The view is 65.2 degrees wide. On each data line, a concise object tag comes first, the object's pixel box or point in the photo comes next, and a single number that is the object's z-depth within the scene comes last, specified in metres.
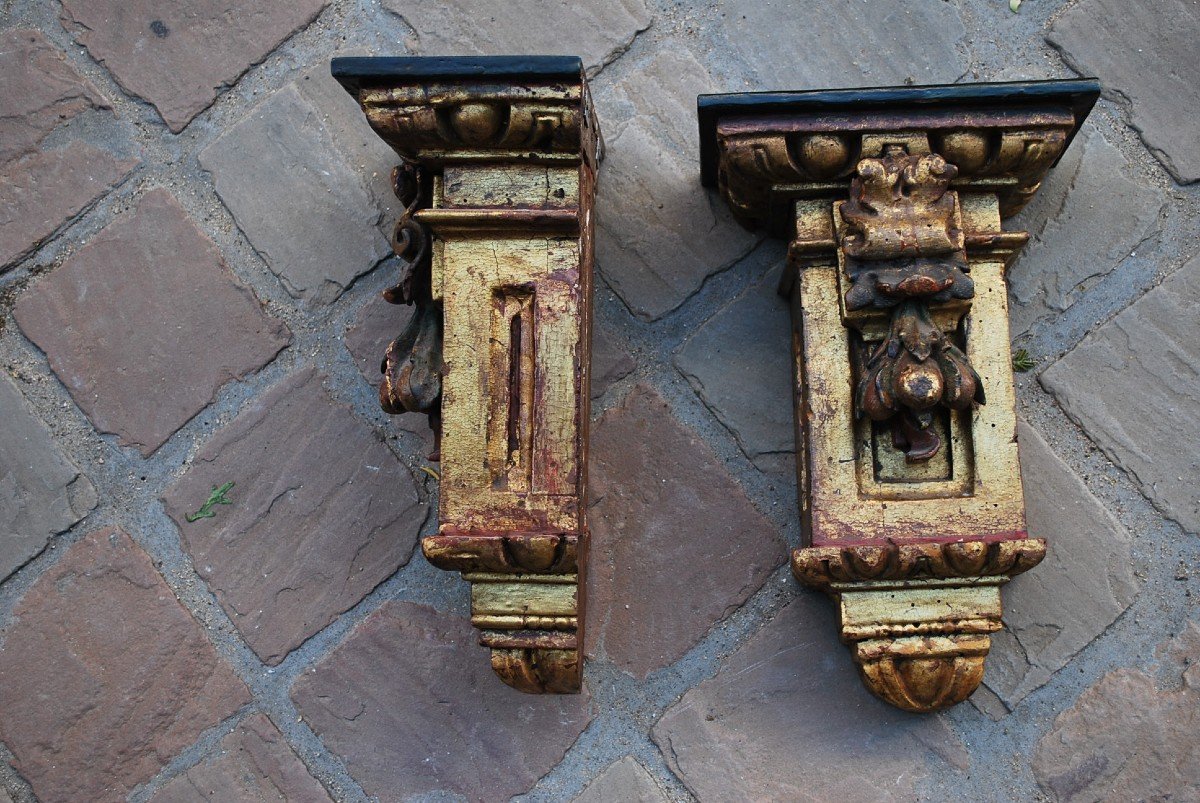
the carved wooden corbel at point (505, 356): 0.67
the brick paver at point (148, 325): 0.83
